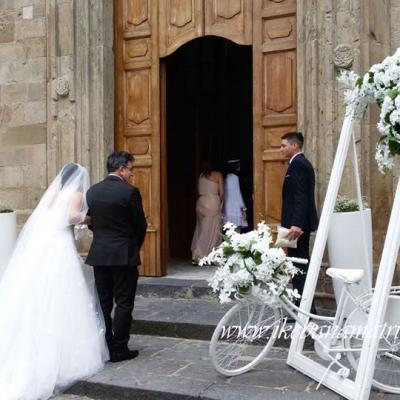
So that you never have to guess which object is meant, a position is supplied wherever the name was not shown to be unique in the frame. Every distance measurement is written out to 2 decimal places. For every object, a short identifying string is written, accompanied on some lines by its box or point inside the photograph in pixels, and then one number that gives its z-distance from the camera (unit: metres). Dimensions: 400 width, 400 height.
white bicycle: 4.20
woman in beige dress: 9.45
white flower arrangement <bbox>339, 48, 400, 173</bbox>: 3.95
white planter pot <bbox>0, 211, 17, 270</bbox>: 6.89
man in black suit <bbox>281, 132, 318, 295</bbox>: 5.75
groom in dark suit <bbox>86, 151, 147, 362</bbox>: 5.12
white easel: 3.88
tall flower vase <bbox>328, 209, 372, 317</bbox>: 5.29
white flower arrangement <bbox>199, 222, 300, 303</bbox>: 4.20
